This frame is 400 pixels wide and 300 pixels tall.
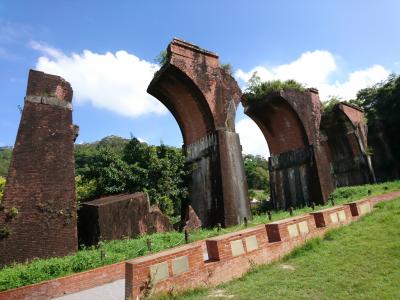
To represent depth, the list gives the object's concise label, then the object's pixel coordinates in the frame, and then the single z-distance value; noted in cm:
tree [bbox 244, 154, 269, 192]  4144
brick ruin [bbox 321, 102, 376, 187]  2094
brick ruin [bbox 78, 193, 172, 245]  936
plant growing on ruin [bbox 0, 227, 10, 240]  780
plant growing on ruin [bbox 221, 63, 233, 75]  1351
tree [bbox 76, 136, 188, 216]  1189
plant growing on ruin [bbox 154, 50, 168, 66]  1261
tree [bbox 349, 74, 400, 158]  2547
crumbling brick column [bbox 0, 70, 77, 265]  803
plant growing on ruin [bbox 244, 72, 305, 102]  1594
